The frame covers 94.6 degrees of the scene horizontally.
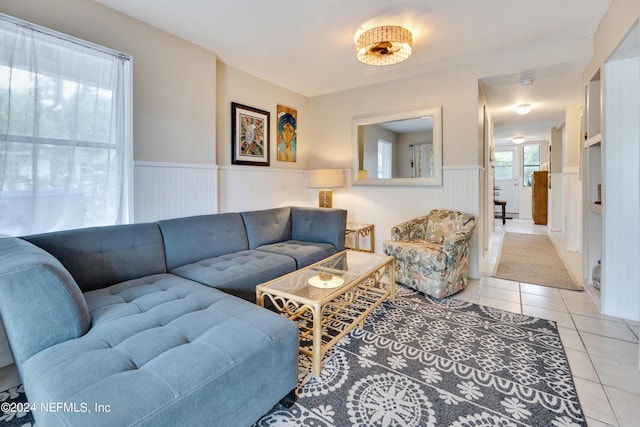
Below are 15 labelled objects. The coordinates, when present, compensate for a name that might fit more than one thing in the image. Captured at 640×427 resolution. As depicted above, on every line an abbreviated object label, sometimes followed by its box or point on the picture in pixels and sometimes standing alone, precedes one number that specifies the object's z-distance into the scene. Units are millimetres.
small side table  3757
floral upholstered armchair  2666
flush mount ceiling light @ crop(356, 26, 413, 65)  2350
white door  8930
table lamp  3898
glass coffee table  1661
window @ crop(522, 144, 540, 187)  8604
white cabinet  2139
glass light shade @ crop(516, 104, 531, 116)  4508
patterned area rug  1338
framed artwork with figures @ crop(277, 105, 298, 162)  3990
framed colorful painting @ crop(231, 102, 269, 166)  3373
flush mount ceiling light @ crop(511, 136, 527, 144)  7527
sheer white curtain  1786
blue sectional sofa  919
